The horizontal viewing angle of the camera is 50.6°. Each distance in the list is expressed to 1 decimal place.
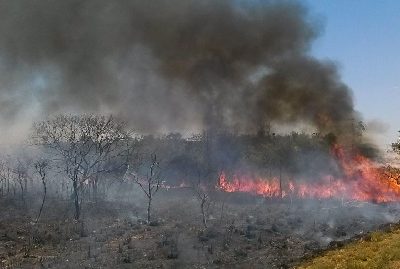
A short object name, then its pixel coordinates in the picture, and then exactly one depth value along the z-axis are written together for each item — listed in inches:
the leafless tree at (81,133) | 2217.0
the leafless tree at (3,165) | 3237.2
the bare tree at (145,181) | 3299.7
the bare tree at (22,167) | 2863.7
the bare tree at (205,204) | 1719.6
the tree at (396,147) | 1905.8
